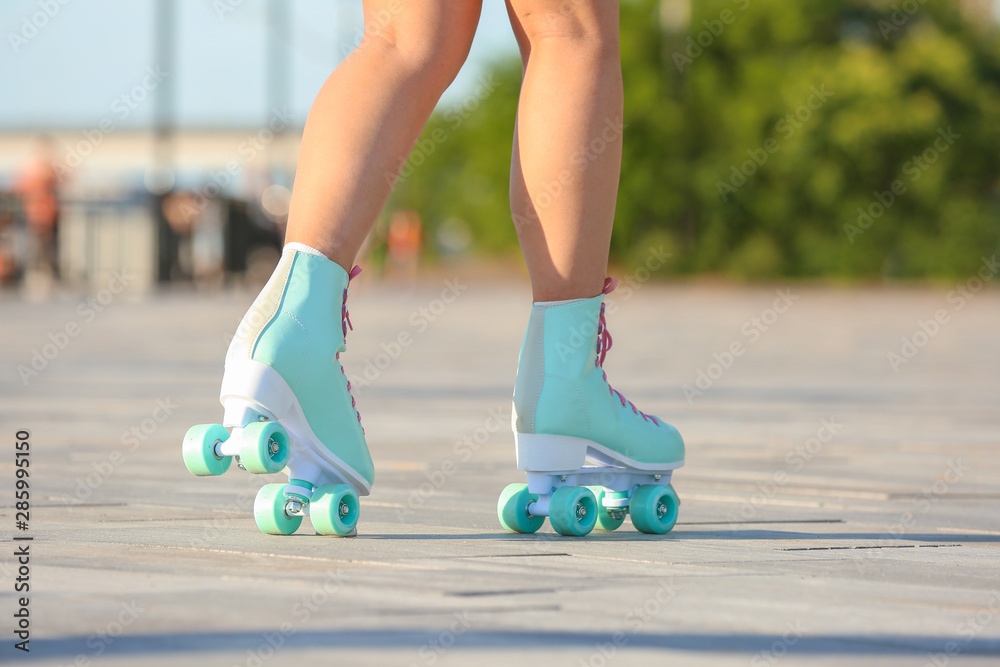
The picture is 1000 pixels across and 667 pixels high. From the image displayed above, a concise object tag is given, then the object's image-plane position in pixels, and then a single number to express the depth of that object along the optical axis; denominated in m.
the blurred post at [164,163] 29.88
